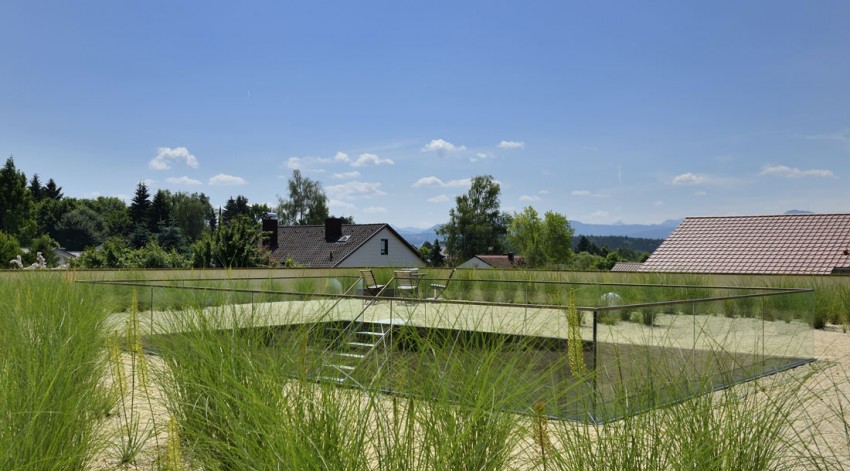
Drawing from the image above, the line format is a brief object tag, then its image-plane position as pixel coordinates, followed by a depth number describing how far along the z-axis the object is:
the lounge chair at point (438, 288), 12.27
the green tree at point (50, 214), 71.56
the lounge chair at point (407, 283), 12.44
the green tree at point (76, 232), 73.12
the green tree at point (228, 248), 21.21
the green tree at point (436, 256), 71.38
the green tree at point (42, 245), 44.13
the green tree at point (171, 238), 48.50
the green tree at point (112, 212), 76.74
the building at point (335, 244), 35.66
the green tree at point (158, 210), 61.28
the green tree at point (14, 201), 41.45
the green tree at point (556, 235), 65.31
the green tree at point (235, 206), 91.44
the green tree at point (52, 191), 82.56
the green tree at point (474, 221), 54.66
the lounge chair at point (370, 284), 12.62
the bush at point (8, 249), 28.00
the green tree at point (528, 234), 65.00
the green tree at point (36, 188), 80.11
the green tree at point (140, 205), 62.19
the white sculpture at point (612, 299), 11.35
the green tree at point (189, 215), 61.41
